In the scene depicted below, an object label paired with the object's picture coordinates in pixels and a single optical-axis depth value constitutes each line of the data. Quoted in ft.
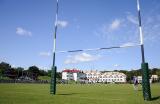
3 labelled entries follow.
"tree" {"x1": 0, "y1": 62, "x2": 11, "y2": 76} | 192.13
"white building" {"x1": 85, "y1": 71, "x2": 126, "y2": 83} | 275.66
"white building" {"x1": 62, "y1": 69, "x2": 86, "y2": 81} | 288.69
